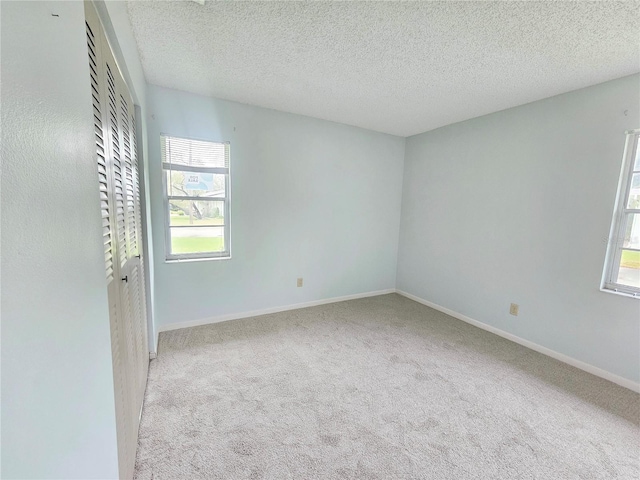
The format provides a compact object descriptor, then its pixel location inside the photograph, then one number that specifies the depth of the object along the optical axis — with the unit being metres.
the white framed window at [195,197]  2.71
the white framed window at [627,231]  2.14
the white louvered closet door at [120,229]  0.99
